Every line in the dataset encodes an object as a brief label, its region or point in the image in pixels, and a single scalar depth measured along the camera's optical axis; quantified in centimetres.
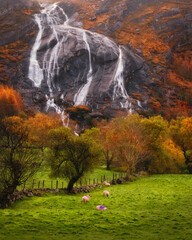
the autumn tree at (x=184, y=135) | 4834
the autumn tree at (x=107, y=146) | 4784
